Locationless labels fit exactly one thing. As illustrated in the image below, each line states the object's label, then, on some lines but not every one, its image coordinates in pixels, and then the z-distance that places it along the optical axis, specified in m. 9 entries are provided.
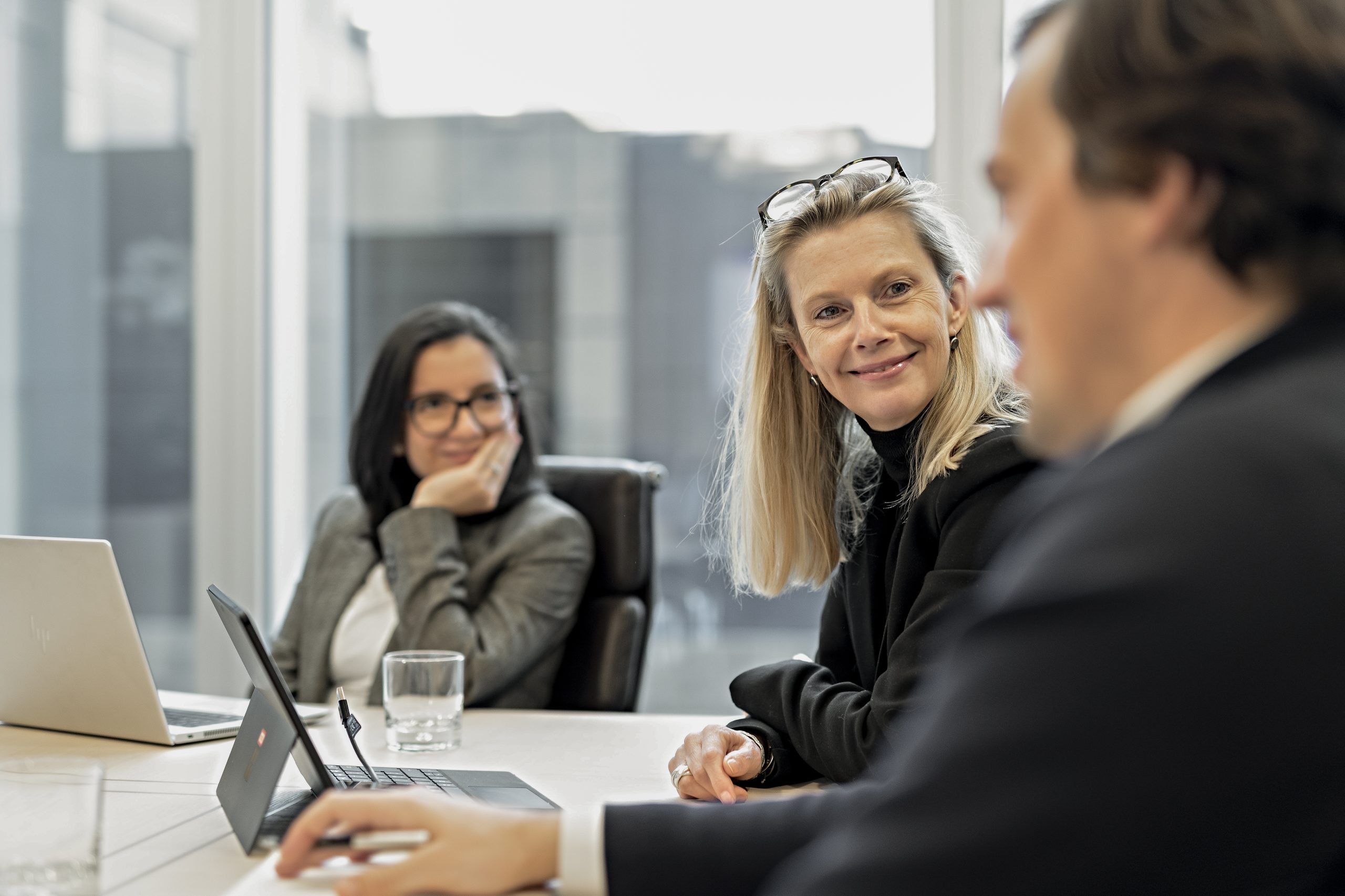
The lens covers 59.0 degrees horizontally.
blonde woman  1.28
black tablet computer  0.97
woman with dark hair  2.04
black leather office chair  2.11
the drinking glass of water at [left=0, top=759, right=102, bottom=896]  0.84
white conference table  1.00
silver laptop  1.40
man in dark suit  0.53
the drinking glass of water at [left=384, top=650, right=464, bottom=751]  1.51
